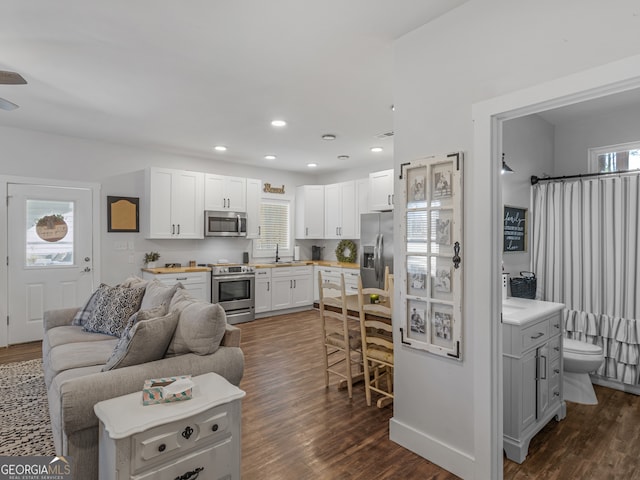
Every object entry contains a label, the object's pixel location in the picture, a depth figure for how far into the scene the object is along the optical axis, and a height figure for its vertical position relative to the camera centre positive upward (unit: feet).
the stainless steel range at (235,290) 18.26 -2.71
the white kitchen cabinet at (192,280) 16.90 -2.00
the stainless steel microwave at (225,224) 18.92 +0.86
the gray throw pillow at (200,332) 7.11 -1.88
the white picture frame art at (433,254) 6.80 -0.28
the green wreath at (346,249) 21.93 -0.71
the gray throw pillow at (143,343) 6.48 -1.96
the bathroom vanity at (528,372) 7.42 -2.93
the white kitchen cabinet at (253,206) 20.65 +1.96
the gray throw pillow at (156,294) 9.26 -1.49
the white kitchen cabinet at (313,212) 22.90 +1.81
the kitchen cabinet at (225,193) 19.01 +2.59
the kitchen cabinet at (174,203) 17.16 +1.81
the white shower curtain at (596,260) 10.69 -0.61
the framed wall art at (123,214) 16.81 +1.22
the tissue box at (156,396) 5.36 -2.40
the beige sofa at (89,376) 5.57 -2.67
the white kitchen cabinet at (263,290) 20.03 -2.88
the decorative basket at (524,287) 11.29 -1.50
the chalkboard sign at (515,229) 11.68 +0.39
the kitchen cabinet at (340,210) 21.07 +1.83
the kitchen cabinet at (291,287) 20.75 -2.88
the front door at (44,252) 14.75 -0.60
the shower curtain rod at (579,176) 10.90 +2.15
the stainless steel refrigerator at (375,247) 17.80 -0.35
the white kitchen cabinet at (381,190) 18.48 +2.66
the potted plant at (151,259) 17.61 -1.00
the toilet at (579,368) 9.69 -3.55
